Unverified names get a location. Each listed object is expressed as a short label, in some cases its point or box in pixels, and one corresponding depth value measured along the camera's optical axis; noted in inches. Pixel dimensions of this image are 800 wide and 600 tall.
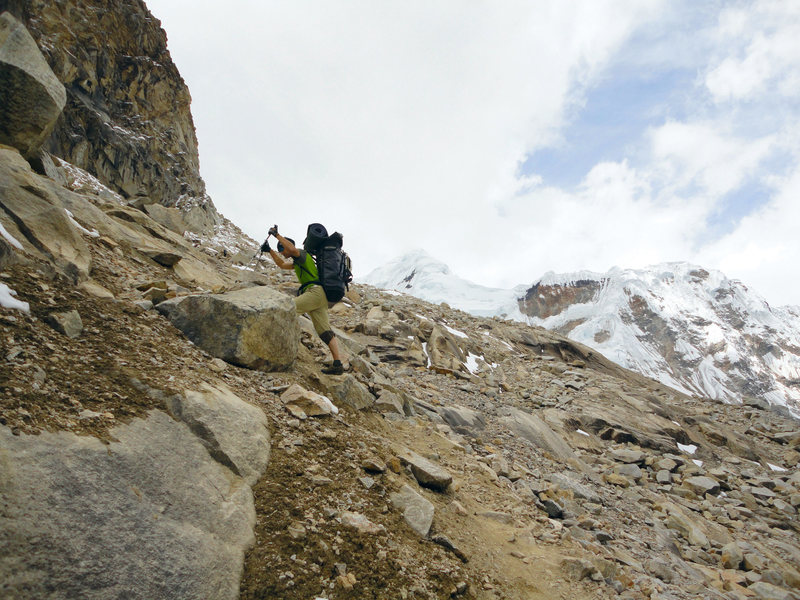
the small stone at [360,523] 160.1
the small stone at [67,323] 163.9
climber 288.7
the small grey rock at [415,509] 184.9
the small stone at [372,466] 203.8
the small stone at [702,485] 496.2
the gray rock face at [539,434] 455.2
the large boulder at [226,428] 159.2
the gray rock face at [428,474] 238.1
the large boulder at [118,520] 92.7
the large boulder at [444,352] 650.4
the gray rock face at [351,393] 284.0
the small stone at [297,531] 141.7
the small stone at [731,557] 335.9
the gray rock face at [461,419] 410.0
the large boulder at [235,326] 241.1
